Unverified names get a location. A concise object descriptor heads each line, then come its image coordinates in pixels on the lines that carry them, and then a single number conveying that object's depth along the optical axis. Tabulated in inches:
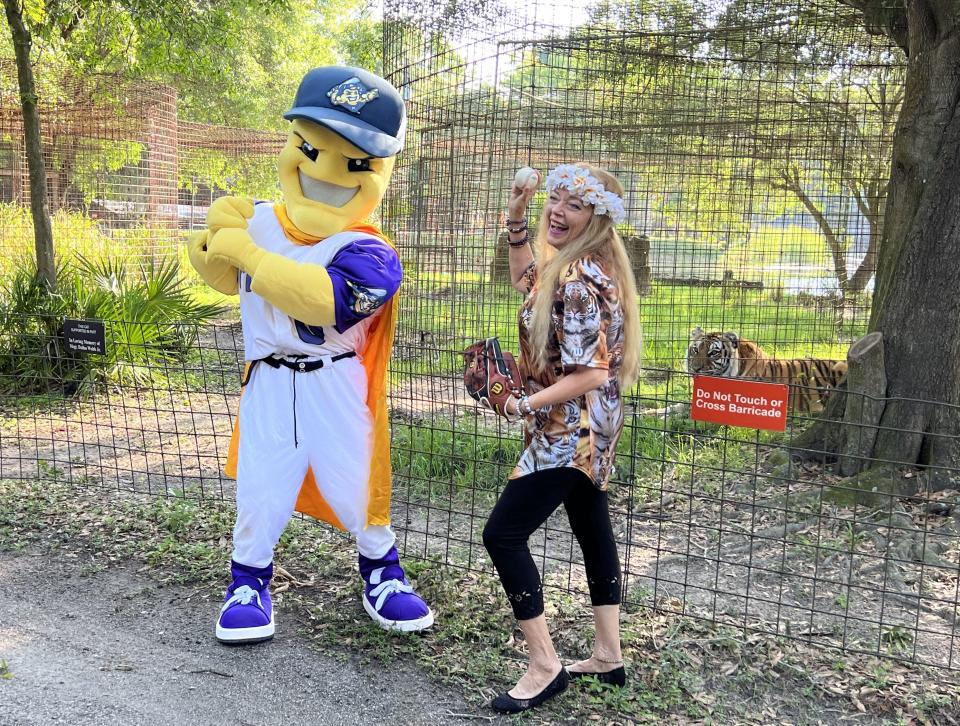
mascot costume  122.8
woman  101.5
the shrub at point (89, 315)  260.7
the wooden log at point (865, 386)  190.2
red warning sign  118.3
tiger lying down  267.3
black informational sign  166.2
